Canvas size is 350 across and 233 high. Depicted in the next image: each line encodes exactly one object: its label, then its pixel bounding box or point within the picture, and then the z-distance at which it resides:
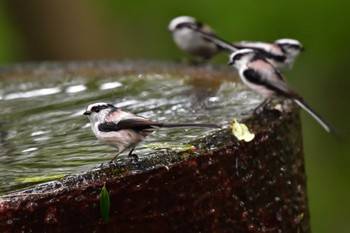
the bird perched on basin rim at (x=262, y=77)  10.00
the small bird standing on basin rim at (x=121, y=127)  7.87
